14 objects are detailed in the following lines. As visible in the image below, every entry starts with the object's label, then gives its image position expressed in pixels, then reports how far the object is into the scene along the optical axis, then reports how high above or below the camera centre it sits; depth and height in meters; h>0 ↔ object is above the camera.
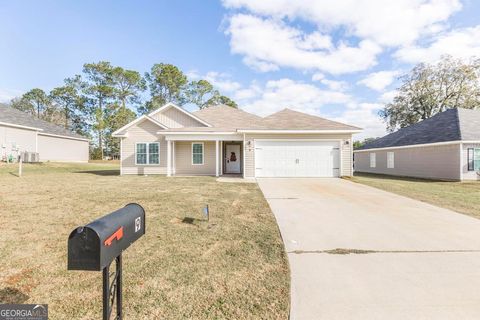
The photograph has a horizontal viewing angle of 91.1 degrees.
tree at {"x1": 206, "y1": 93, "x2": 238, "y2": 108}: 42.55 +10.70
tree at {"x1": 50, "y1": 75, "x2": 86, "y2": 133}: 41.88 +10.89
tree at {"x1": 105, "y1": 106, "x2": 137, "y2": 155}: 36.94 +6.45
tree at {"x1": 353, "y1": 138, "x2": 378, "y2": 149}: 48.22 +3.63
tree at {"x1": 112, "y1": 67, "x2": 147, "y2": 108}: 40.28 +13.02
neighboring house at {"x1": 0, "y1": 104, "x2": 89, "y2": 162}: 20.52 +2.25
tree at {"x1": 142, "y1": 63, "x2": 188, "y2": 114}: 39.78 +12.93
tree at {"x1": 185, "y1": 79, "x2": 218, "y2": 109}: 41.53 +12.05
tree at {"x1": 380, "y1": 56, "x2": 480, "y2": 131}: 27.88 +8.63
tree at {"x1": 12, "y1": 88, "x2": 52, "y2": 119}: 45.09 +11.36
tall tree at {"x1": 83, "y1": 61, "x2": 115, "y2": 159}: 39.56 +12.34
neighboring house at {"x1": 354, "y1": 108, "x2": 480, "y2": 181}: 14.05 +0.68
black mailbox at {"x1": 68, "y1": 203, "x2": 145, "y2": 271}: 1.44 -0.53
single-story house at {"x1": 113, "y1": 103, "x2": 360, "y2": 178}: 14.06 +0.93
